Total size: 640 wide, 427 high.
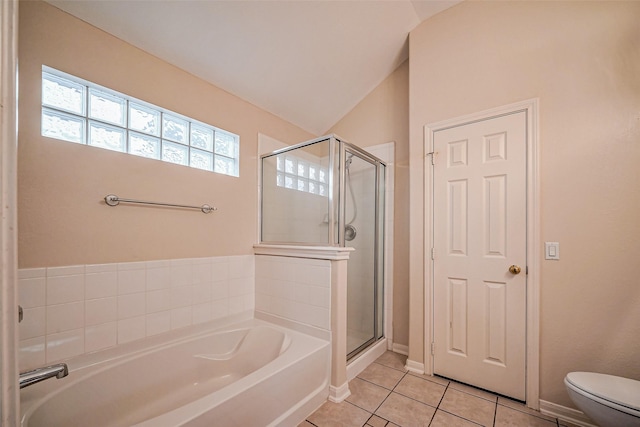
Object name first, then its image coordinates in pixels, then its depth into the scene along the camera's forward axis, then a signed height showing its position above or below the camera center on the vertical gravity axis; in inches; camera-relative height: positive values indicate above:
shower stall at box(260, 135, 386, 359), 79.1 +2.1
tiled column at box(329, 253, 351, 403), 69.4 -32.4
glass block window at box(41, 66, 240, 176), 55.6 +22.5
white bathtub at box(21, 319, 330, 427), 46.0 -36.8
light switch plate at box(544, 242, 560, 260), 64.8 -8.3
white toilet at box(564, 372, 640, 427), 44.3 -32.7
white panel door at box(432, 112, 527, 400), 69.4 -10.5
